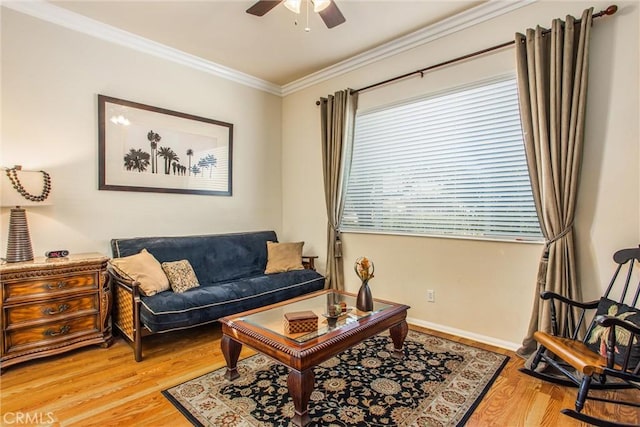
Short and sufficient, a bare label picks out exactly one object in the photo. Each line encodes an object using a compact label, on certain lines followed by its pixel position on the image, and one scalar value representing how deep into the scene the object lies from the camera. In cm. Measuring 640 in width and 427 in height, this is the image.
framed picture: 317
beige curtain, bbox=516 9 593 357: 233
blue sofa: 258
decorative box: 200
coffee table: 175
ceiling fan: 223
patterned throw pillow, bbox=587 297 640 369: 190
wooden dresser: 235
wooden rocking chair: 174
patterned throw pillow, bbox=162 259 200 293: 297
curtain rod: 223
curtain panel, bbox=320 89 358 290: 382
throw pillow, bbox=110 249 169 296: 270
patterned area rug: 184
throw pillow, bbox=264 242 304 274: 380
